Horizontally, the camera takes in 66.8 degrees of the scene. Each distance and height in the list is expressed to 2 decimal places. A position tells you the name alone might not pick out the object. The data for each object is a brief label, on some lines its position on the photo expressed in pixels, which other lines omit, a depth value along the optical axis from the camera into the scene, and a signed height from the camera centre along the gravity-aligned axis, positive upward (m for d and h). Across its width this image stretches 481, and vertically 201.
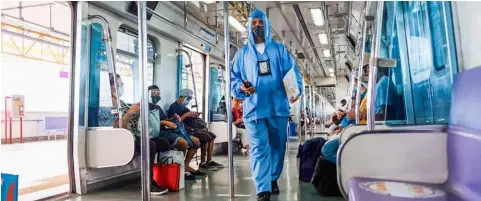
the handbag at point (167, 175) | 3.61 -0.49
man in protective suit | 2.97 +0.24
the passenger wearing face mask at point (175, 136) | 4.19 -0.12
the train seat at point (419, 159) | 1.38 -0.18
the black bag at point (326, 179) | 3.18 -0.50
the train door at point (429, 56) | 1.96 +0.38
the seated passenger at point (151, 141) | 3.54 -0.15
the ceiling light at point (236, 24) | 6.55 +1.87
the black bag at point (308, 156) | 3.79 -0.36
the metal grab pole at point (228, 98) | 3.10 +0.23
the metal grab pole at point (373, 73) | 1.97 +0.25
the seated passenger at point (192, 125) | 5.03 +0.01
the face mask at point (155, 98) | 4.61 +0.35
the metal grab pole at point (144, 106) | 2.79 +0.16
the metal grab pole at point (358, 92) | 3.25 +0.25
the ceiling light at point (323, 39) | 9.05 +2.15
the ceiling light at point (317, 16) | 6.80 +2.09
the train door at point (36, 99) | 5.12 +1.02
